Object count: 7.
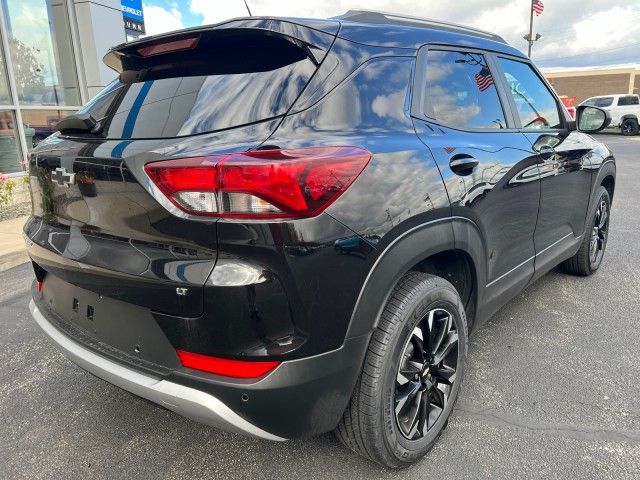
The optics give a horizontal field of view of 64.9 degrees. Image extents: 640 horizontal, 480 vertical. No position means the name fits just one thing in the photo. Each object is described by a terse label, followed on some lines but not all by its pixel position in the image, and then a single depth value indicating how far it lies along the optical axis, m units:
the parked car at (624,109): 24.02
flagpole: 24.21
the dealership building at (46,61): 7.92
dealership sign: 10.27
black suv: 1.63
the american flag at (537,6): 24.13
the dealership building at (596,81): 42.28
